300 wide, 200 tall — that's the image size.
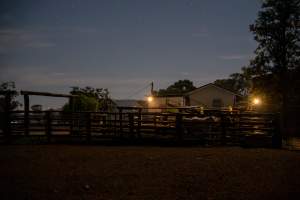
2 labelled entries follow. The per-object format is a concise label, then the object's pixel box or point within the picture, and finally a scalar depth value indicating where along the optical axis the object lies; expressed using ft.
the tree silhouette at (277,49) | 94.84
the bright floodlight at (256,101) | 94.13
